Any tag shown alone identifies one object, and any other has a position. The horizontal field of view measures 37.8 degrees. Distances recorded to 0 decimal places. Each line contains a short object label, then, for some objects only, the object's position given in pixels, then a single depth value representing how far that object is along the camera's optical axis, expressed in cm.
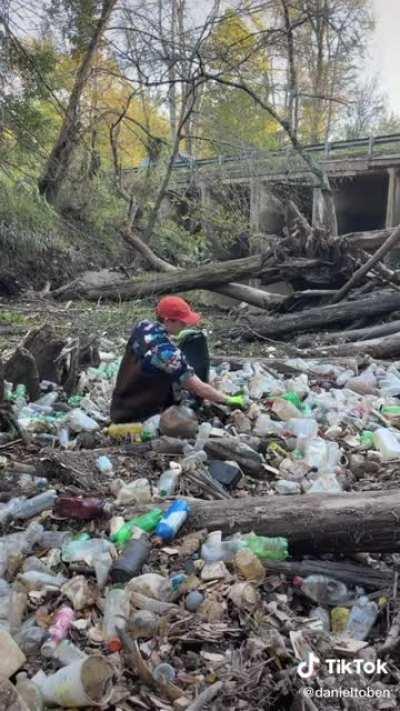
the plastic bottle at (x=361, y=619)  174
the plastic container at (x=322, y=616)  177
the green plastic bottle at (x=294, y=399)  382
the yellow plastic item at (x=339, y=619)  177
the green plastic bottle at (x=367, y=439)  318
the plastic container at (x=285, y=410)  362
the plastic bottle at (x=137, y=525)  205
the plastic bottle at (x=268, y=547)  195
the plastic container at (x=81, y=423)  339
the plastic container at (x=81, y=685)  136
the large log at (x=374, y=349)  538
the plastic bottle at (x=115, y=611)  162
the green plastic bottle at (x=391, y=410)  369
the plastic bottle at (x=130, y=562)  186
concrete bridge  1170
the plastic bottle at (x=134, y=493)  235
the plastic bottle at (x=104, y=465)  265
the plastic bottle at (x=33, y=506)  228
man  328
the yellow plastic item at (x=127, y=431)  322
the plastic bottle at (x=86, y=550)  196
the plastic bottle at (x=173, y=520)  204
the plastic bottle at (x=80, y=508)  220
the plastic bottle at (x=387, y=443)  304
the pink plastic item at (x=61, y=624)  161
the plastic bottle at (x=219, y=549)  195
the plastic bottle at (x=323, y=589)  186
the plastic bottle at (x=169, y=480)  244
